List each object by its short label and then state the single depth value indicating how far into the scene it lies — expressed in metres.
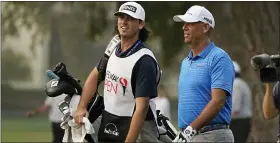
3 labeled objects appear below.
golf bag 15.46
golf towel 15.05
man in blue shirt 15.05
